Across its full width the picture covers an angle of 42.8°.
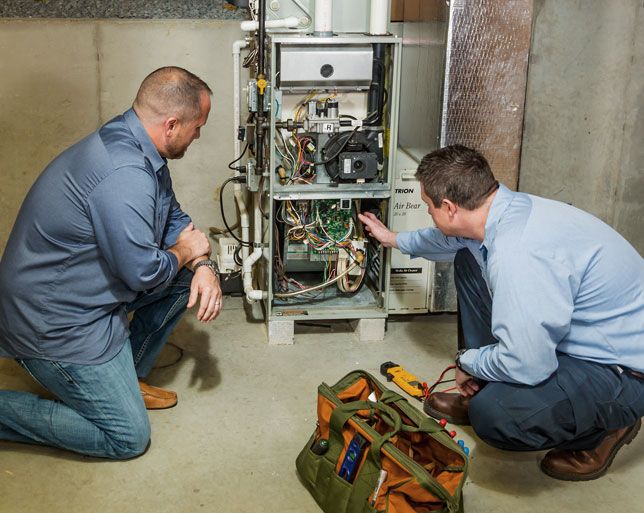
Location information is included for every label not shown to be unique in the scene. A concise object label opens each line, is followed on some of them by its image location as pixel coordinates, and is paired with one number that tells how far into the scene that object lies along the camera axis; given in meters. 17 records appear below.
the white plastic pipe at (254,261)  3.45
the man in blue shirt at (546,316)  2.24
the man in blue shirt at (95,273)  2.38
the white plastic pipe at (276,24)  3.17
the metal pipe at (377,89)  3.14
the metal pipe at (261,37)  3.04
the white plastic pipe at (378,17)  3.13
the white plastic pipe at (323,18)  3.06
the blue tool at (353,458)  2.23
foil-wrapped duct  3.23
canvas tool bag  2.12
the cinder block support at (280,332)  3.36
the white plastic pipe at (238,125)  3.51
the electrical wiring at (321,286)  3.39
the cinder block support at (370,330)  3.42
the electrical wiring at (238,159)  3.63
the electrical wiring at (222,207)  3.59
